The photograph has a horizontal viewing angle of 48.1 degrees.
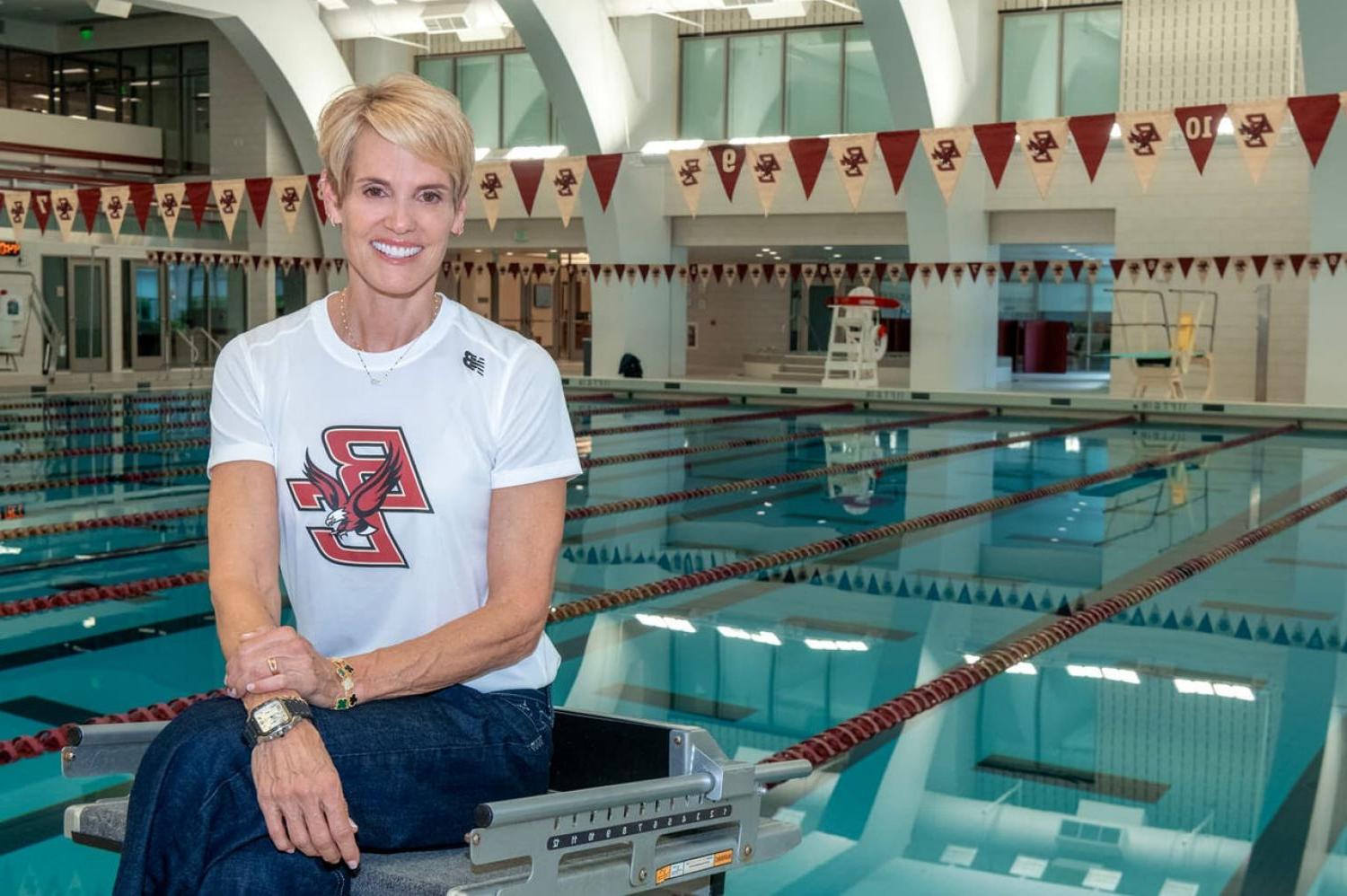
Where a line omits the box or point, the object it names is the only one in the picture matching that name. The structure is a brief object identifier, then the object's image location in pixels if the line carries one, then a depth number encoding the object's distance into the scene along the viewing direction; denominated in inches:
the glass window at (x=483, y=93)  960.9
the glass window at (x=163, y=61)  1037.2
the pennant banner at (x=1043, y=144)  507.2
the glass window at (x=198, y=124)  1024.9
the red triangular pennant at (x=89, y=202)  717.9
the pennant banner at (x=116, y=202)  711.7
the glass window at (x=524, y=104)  947.3
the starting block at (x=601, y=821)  71.4
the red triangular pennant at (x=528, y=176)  621.9
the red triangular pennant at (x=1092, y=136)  496.4
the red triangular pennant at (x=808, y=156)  552.1
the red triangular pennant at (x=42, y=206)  725.9
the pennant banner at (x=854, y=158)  557.6
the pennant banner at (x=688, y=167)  599.8
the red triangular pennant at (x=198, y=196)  681.0
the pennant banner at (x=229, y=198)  676.7
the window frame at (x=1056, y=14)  786.8
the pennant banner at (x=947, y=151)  534.3
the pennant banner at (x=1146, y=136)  494.0
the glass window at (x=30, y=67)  1053.2
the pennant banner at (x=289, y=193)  659.4
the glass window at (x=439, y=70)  976.3
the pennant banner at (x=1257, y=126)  476.1
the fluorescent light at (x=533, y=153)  936.9
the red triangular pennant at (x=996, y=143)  514.3
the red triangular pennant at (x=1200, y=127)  478.4
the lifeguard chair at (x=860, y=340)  809.5
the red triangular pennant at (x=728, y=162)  582.9
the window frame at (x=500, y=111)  944.9
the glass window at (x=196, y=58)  1023.6
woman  75.2
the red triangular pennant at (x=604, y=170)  616.7
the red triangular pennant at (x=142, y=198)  705.0
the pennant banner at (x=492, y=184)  634.8
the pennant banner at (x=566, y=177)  620.7
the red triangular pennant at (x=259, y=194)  664.4
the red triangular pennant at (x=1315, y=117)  460.1
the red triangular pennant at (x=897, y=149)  534.9
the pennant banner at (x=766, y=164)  569.6
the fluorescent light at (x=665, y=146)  821.9
